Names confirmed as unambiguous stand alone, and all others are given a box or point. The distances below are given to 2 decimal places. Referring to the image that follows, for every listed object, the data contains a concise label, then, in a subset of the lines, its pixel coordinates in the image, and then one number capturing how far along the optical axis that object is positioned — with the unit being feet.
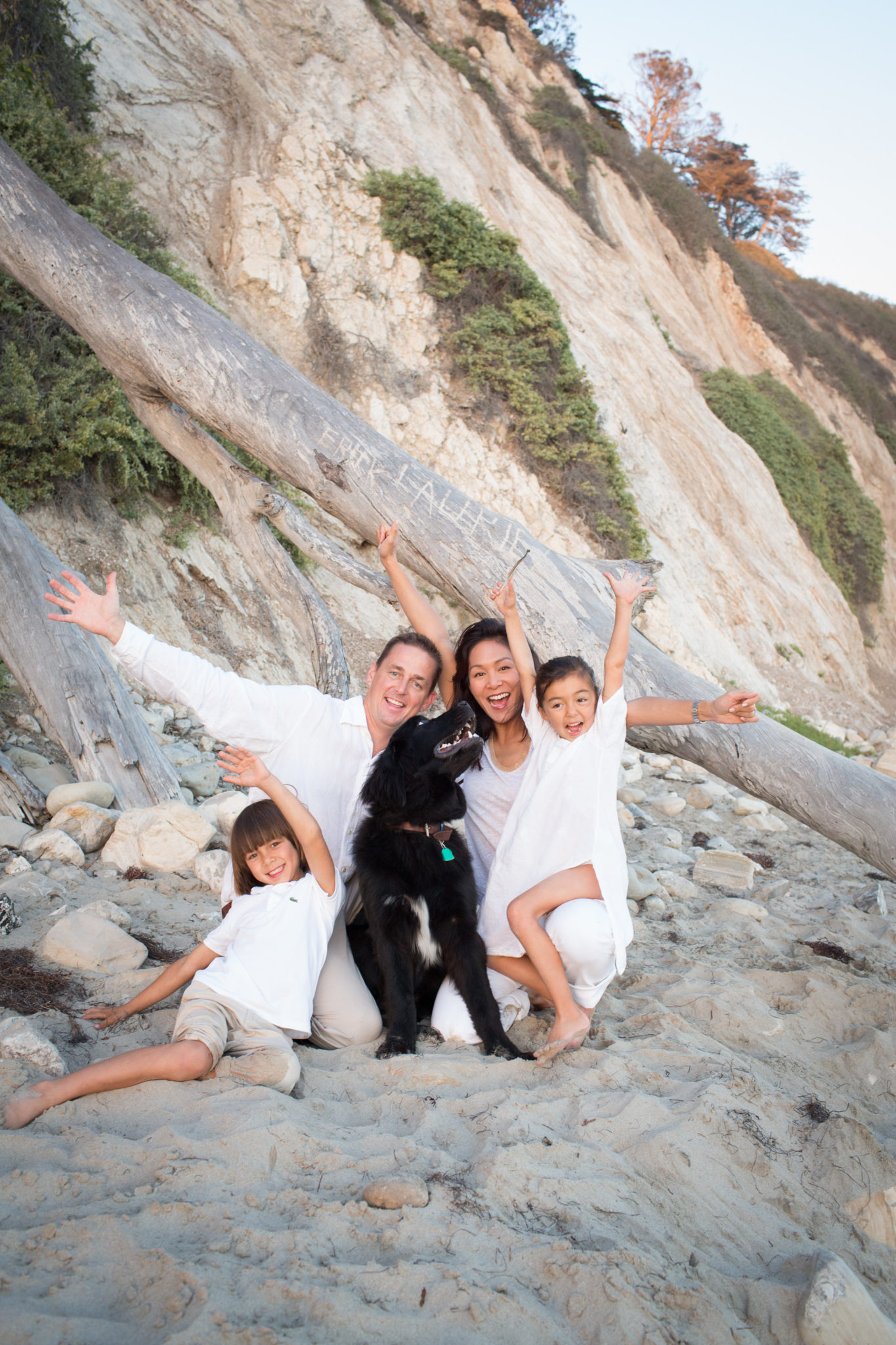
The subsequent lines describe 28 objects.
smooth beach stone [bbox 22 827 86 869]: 11.94
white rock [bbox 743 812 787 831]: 19.71
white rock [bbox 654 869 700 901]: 14.38
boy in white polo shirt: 7.21
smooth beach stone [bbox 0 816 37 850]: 12.04
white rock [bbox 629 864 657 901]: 14.10
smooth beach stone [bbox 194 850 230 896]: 12.24
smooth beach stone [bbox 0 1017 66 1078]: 7.04
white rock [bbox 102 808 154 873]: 12.36
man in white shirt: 8.77
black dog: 8.78
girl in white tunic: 8.85
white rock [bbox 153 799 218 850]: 12.81
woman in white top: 8.86
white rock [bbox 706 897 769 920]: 13.23
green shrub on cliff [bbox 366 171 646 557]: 34.09
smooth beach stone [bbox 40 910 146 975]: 9.22
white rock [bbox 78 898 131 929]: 10.14
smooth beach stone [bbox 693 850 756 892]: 15.17
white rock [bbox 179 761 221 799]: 16.29
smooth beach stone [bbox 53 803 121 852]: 12.54
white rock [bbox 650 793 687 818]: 20.10
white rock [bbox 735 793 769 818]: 20.39
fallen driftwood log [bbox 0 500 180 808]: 14.37
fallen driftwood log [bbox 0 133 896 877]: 10.14
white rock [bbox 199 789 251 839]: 14.06
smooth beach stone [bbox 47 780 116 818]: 13.32
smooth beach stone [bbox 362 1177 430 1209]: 5.60
